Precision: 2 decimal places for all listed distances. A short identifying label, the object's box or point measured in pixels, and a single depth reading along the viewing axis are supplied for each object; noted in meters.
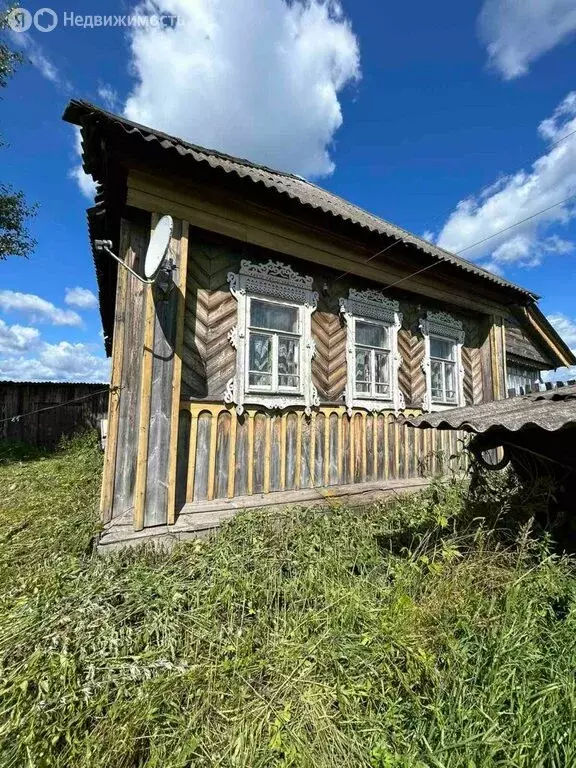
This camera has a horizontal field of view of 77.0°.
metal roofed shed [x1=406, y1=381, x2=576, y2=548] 2.75
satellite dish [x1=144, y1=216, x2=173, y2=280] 3.38
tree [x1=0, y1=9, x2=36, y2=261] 10.91
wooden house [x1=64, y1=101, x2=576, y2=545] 3.67
